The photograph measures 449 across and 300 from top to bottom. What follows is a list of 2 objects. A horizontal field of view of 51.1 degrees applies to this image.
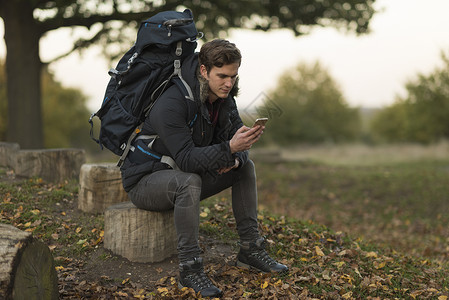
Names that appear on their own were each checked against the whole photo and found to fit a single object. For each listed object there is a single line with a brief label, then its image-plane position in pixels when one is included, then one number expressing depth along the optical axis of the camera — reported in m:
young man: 3.61
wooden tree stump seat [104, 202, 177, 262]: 4.20
